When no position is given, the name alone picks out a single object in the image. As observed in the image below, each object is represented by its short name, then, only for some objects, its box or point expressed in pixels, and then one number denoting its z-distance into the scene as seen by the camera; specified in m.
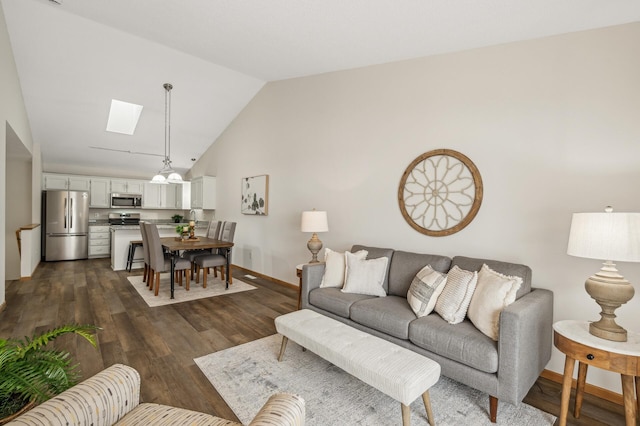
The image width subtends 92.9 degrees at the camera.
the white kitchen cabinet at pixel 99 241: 7.14
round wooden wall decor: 2.84
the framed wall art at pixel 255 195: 5.31
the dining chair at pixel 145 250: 4.65
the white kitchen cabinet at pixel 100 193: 7.45
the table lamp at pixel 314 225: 3.70
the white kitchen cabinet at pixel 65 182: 6.93
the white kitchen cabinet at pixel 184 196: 8.16
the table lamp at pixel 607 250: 1.61
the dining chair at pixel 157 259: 4.28
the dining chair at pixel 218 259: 4.72
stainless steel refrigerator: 6.60
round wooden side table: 1.58
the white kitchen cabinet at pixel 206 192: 7.08
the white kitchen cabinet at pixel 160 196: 8.21
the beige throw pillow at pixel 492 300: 2.06
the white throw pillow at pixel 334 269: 3.20
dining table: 4.33
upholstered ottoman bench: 1.67
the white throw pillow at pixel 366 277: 2.98
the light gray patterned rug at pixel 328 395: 1.89
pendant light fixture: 4.91
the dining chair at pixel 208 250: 4.98
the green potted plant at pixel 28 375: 1.09
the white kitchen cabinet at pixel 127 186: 7.76
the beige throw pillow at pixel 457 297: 2.29
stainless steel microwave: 7.69
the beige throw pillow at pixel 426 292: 2.42
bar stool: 5.70
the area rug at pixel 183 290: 4.16
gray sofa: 1.86
